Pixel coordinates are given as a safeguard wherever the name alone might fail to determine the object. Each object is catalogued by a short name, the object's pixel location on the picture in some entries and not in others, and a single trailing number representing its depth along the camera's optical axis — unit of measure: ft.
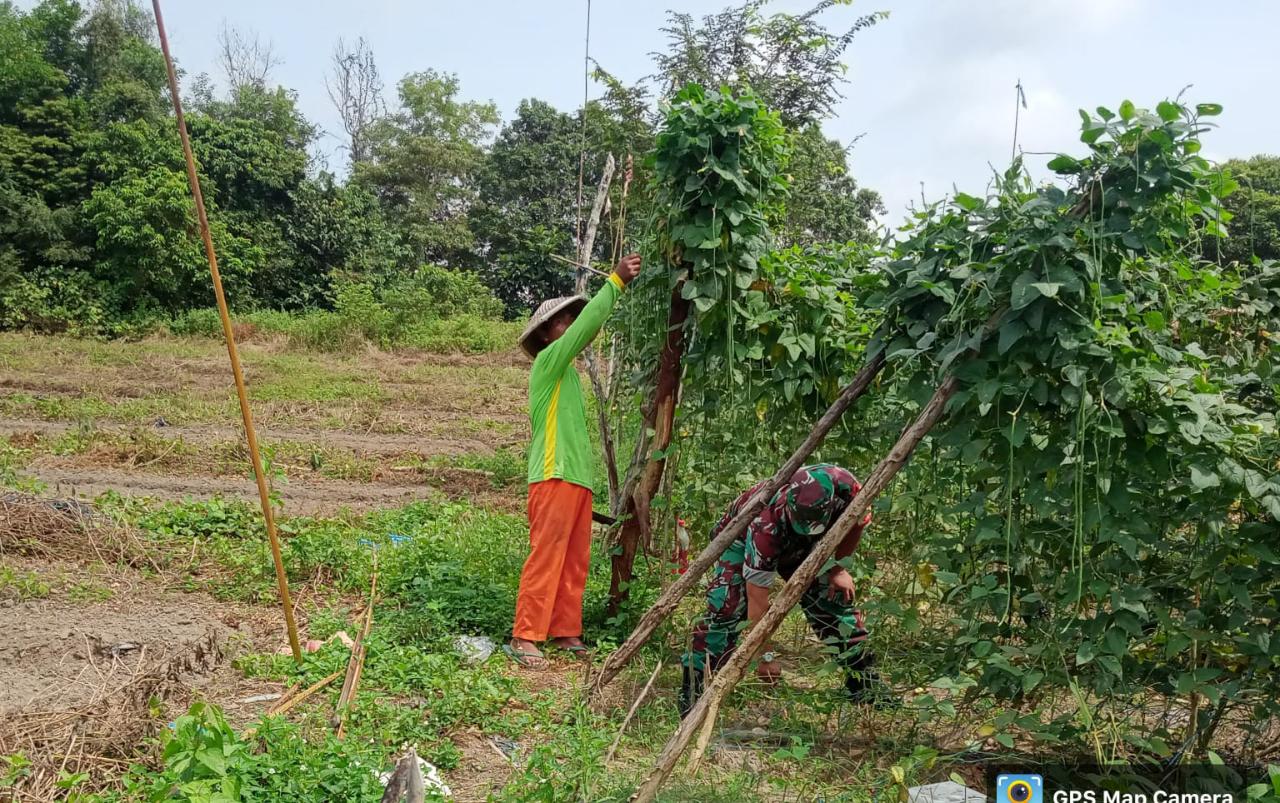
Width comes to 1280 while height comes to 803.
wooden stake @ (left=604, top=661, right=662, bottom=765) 9.07
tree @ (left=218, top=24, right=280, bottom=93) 89.76
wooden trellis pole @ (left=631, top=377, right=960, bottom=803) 8.21
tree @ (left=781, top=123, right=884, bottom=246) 34.96
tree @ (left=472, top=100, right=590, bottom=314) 77.00
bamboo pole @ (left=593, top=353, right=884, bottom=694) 10.45
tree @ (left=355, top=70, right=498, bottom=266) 83.10
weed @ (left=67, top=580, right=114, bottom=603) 14.47
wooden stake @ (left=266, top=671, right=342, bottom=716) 11.05
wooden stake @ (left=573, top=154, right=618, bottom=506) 16.73
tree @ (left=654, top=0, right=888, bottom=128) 35.86
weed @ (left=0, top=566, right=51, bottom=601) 14.37
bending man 11.18
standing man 13.69
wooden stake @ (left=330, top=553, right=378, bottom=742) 10.69
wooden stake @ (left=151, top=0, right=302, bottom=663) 10.50
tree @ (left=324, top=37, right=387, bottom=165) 102.68
